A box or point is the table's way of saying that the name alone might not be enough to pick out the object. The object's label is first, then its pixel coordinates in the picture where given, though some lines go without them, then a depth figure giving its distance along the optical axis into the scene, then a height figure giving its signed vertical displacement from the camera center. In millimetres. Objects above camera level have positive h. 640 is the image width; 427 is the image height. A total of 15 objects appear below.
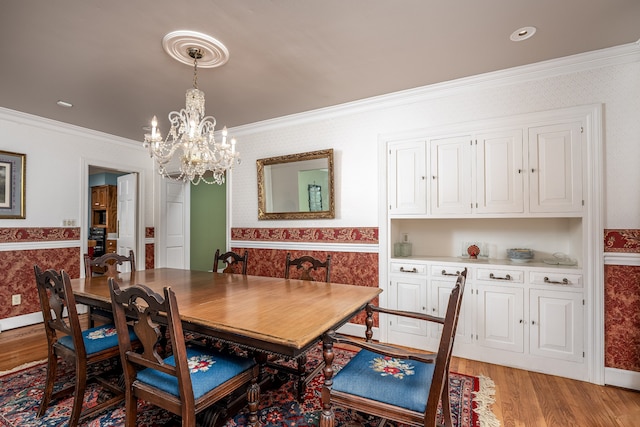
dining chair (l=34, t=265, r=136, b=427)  1755 -805
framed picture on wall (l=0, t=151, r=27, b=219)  3527 +380
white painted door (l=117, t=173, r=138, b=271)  4711 +28
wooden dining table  1377 -517
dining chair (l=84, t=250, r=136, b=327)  2553 -498
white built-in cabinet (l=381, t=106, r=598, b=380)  2432 -142
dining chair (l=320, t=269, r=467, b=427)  1311 -800
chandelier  2281 +561
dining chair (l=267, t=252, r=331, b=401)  2098 -1105
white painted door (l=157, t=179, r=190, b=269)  5016 -145
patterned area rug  1862 -1247
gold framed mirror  3535 +369
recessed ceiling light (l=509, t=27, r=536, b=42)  2084 +1269
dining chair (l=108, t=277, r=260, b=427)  1361 -782
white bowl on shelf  2740 -345
